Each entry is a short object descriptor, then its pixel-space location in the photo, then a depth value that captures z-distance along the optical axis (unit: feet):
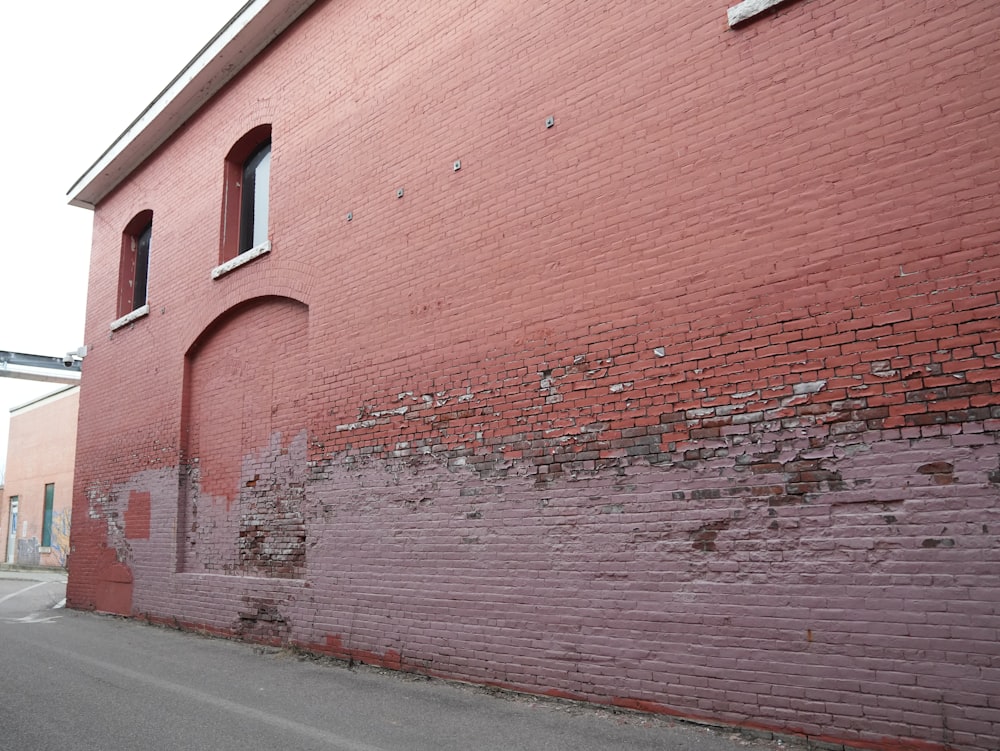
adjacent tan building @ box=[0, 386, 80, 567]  80.74
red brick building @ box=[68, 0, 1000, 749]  13.56
